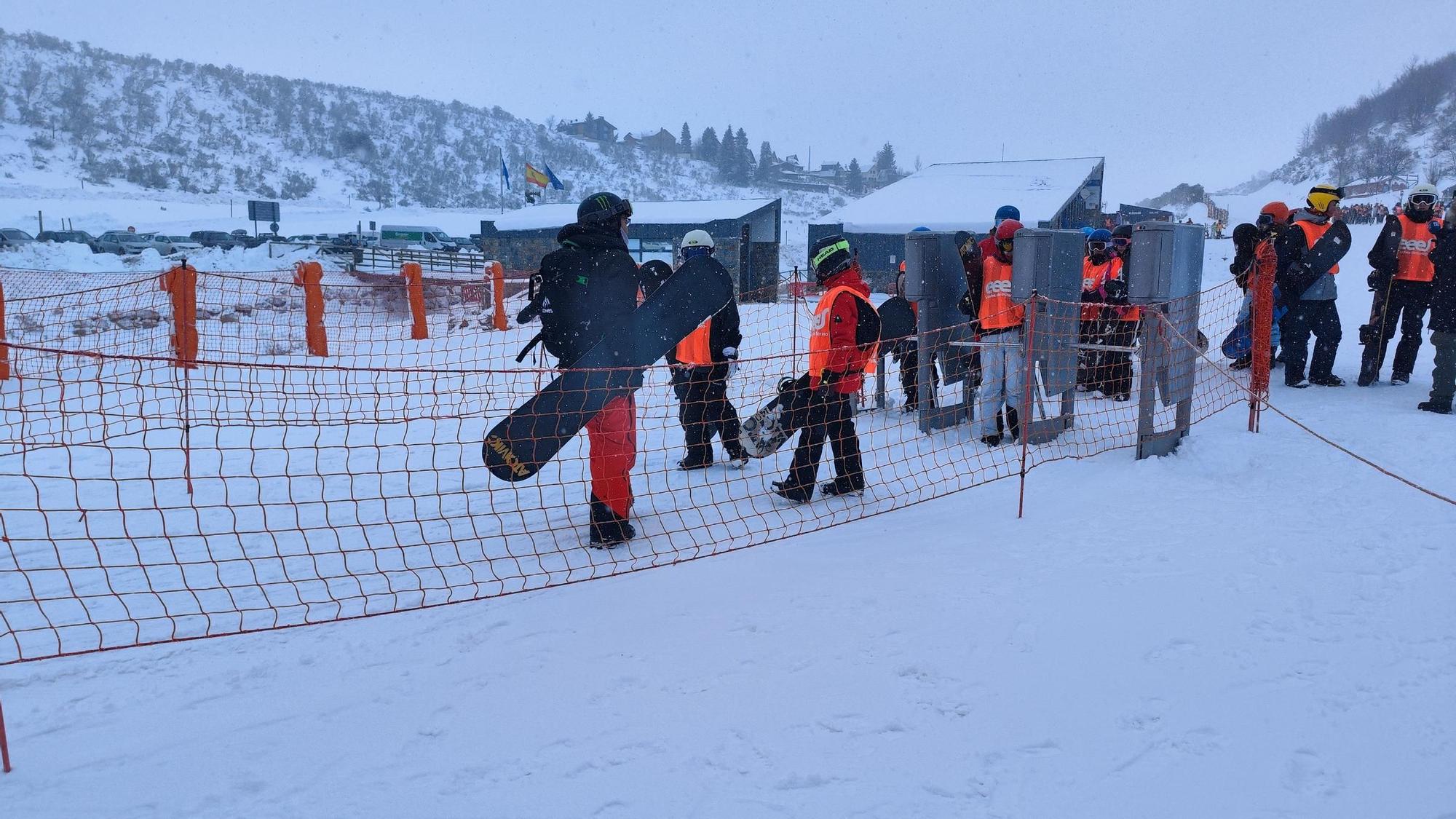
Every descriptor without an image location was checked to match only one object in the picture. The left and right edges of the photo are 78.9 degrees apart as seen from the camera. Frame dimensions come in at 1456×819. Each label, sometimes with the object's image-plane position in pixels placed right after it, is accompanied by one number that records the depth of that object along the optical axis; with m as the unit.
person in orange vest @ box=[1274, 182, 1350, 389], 7.12
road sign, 33.28
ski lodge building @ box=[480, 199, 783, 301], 24.61
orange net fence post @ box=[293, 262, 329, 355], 11.67
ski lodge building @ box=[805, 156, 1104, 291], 24.31
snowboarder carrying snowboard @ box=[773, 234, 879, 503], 5.11
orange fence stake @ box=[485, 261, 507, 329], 14.91
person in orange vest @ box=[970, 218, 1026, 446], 6.46
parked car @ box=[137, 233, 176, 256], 31.88
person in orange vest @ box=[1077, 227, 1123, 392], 8.23
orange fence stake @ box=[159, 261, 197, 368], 8.70
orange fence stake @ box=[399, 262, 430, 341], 13.30
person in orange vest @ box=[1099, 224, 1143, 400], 8.03
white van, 42.50
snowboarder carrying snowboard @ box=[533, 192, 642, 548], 4.58
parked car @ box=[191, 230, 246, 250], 36.09
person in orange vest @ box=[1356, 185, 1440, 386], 6.86
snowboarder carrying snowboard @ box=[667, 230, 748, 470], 6.05
